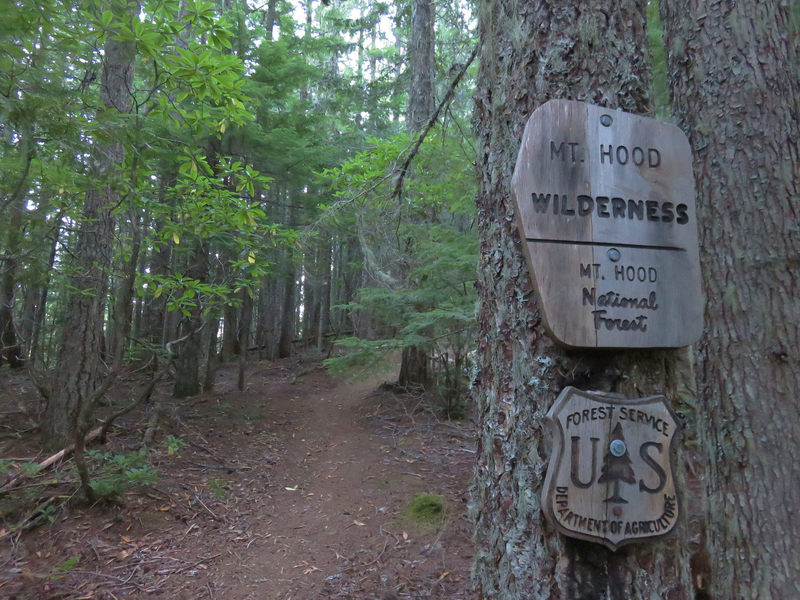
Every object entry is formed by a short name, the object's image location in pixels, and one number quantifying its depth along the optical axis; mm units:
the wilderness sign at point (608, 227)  1376
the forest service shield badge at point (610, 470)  1313
